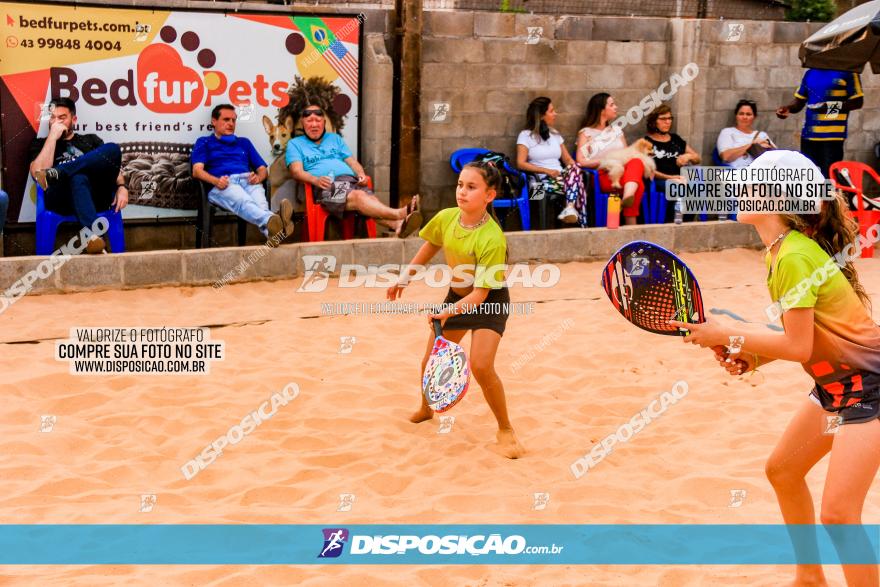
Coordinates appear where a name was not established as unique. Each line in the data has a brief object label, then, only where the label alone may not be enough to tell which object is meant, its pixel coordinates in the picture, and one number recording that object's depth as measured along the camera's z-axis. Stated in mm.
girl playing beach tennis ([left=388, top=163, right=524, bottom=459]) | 5750
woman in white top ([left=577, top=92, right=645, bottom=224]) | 11430
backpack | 11281
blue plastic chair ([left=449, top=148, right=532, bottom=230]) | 11297
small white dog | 11398
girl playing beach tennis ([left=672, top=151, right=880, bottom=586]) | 3697
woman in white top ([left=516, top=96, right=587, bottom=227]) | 11141
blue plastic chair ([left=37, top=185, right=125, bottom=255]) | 9320
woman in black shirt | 11852
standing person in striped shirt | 11938
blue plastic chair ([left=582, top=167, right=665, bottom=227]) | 11711
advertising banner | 9547
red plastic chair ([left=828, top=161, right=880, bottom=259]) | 11227
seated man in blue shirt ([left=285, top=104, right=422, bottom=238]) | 10344
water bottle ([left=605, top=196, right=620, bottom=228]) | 11078
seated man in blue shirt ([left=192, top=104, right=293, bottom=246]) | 9875
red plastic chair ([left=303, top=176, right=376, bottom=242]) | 10383
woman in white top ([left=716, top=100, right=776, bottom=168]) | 12398
